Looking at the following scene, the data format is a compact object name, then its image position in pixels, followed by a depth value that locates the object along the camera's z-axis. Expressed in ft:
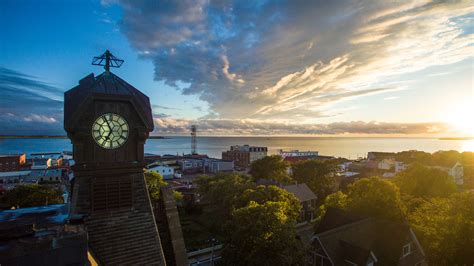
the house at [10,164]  339.16
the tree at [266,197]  103.96
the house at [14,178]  250.94
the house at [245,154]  467.93
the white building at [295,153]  624.92
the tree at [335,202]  108.17
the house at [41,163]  328.84
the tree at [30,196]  123.13
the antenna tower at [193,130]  637.88
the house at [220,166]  379.14
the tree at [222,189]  124.47
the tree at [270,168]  208.13
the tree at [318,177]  199.93
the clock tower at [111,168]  37.65
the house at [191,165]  401.90
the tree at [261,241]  65.46
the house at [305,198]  161.48
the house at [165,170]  309.22
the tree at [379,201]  94.02
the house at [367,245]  76.43
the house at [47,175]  264.72
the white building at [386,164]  347.97
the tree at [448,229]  67.62
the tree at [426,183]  133.34
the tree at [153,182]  131.43
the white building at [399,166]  303.58
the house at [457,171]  245.65
